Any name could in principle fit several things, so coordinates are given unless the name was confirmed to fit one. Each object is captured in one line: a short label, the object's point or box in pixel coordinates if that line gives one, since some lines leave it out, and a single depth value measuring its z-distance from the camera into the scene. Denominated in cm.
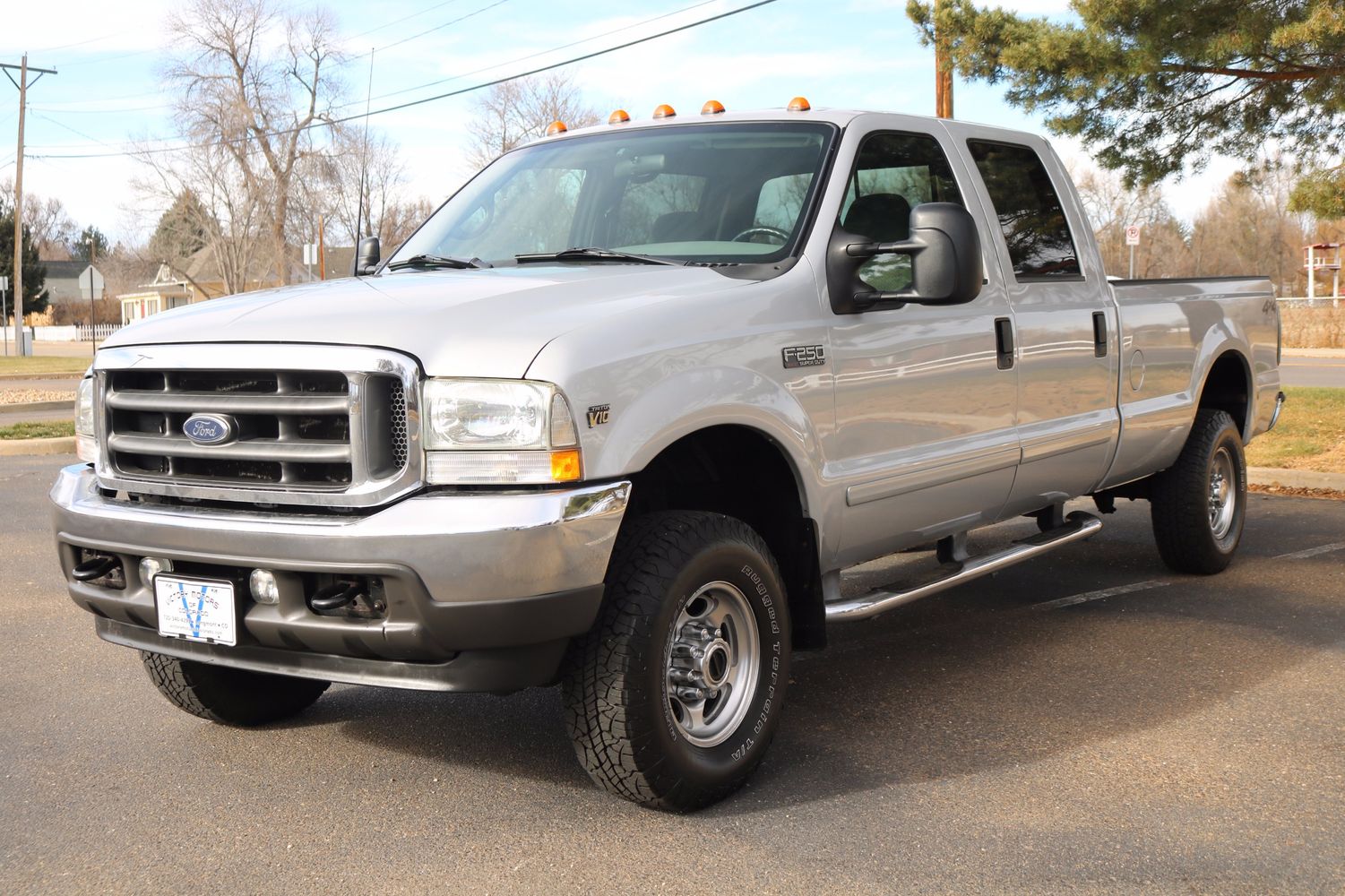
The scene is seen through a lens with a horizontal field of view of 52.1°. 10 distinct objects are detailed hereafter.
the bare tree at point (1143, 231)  6988
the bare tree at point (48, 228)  11412
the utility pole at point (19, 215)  4378
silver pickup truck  344
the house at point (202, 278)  6219
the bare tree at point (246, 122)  5553
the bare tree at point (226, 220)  5659
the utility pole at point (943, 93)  1565
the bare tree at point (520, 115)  5056
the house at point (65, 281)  11250
